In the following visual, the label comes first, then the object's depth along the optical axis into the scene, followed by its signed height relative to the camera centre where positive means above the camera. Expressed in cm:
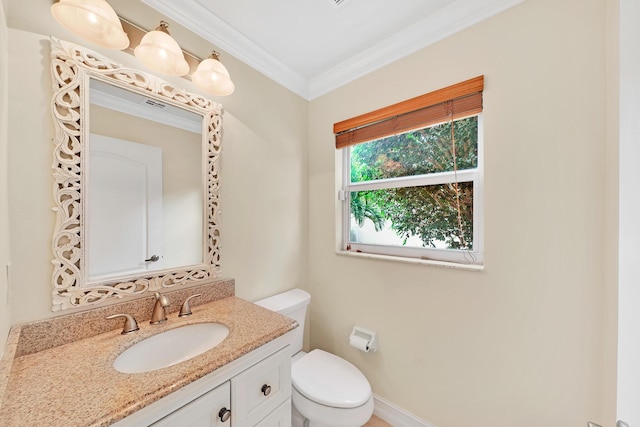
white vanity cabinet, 65 -60
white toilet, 111 -91
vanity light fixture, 79 +66
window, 124 +21
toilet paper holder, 148 -82
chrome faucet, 101 -43
